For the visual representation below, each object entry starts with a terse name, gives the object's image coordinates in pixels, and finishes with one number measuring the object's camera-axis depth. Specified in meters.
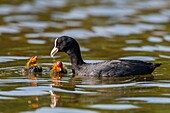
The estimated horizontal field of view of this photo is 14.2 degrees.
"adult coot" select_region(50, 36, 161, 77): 15.78
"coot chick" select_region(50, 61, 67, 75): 16.09
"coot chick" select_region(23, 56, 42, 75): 16.33
